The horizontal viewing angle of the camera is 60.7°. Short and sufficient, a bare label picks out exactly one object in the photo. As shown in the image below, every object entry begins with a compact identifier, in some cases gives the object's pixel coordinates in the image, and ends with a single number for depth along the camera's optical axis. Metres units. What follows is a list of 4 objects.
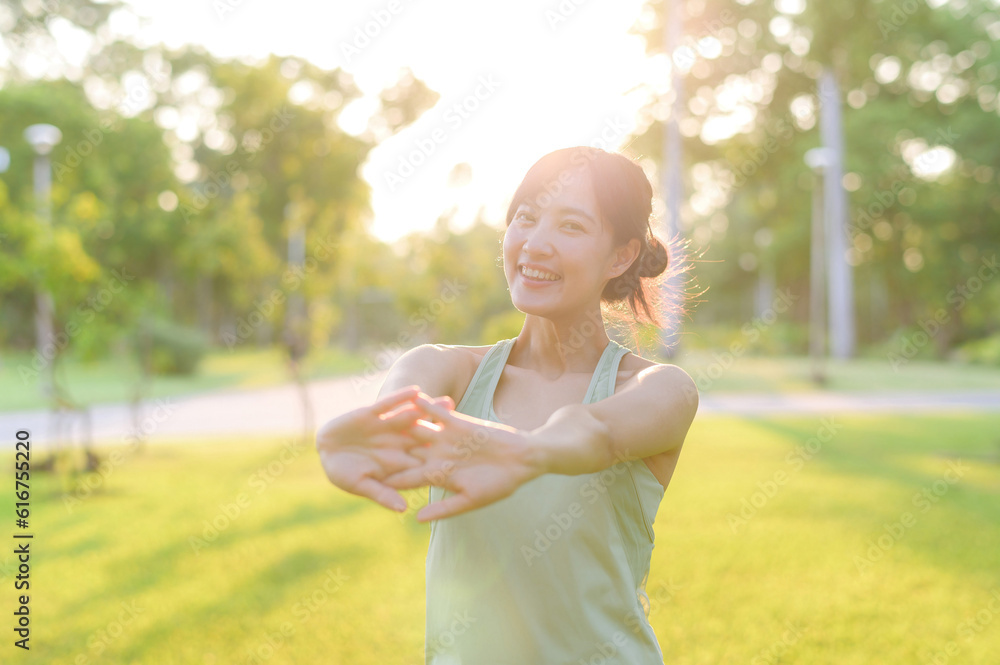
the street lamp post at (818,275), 22.47
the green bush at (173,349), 30.25
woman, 1.73
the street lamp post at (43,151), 14.45
